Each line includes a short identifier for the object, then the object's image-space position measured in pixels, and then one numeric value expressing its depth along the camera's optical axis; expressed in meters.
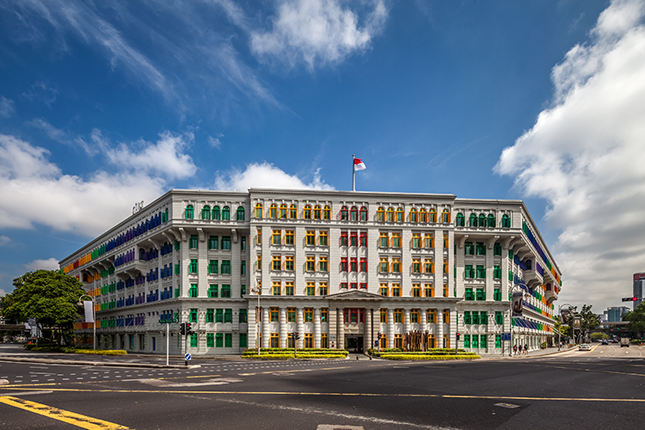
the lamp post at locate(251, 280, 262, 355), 60.89
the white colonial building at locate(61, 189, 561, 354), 63.94
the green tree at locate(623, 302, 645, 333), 159.75
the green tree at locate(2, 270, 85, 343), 67.25
